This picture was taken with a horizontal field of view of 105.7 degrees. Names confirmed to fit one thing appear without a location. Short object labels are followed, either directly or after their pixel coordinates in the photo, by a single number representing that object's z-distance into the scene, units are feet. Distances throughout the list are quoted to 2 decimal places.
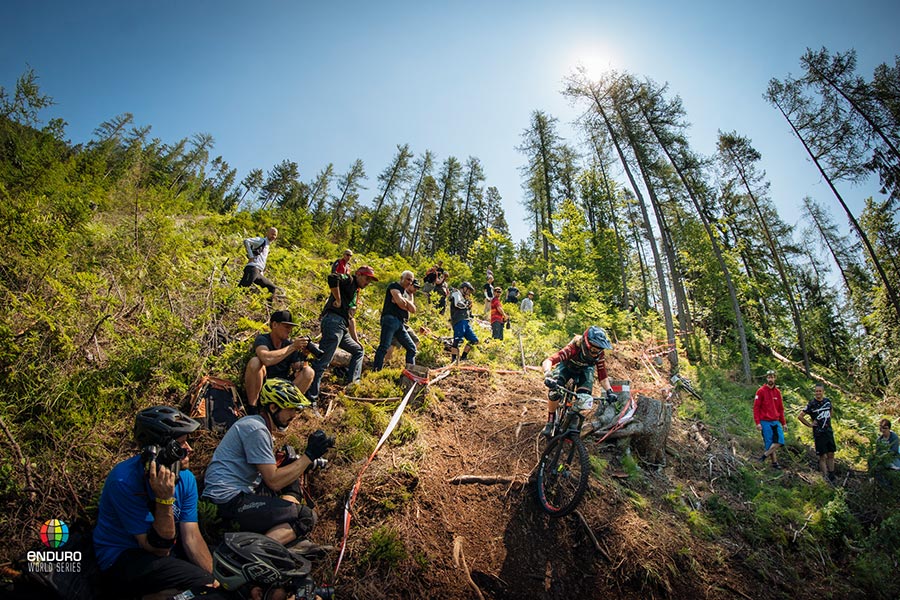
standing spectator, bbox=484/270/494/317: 39.28
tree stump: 21.29
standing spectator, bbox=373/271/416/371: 21.29
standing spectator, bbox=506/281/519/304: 56.75
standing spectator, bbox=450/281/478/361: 28.71
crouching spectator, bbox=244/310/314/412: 14.10
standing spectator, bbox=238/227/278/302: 23.41
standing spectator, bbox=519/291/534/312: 53.57
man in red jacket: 27.96
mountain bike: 15.53
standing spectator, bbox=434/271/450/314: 37.78
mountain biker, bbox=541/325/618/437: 16.61
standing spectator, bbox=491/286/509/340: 35.55
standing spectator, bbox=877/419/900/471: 24.47
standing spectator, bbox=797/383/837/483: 28.17
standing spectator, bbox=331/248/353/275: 20.56
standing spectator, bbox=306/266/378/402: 17.98
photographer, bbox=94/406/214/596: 7.97
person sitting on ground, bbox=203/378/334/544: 10.45
